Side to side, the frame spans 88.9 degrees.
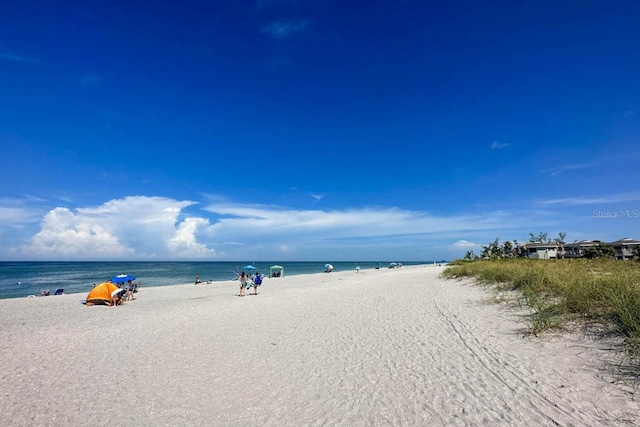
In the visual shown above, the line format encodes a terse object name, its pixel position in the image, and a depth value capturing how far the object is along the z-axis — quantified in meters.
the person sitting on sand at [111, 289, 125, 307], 17.83
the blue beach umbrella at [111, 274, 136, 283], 23.61
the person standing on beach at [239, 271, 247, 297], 21.77
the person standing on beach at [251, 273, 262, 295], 22.68
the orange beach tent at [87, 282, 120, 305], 17.93
